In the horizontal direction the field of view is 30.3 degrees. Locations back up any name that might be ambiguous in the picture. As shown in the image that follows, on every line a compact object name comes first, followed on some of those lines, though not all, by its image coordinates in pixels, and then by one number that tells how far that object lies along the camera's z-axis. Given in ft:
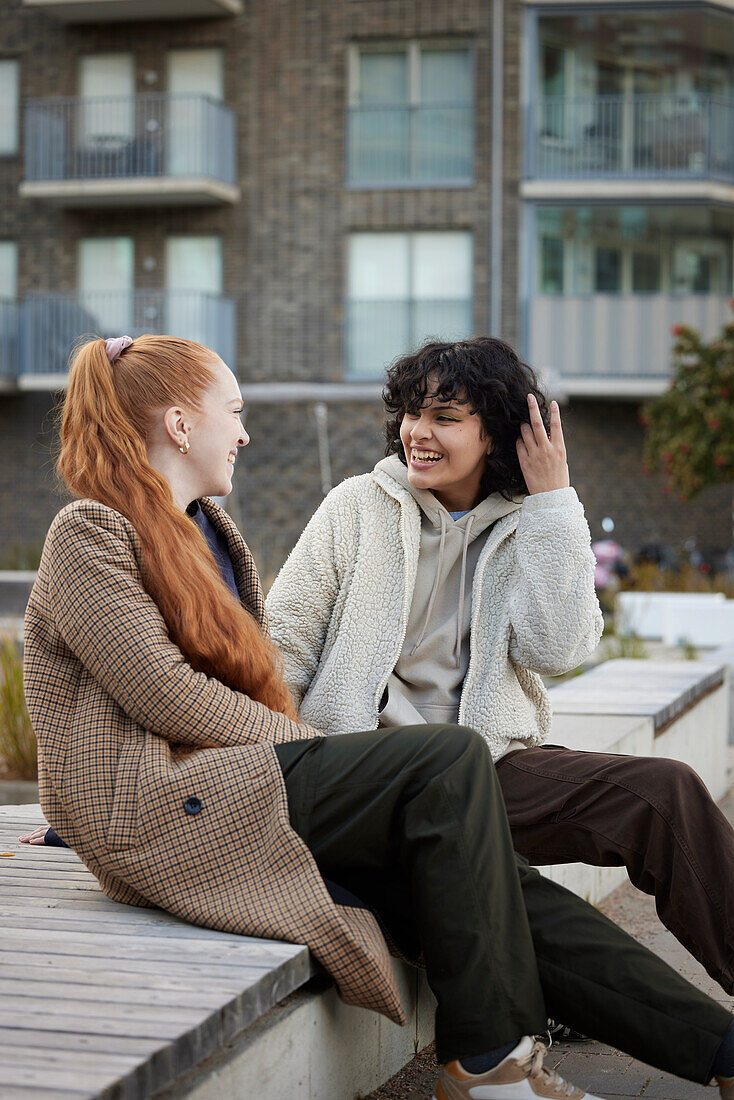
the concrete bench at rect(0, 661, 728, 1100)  6.53
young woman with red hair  8.39
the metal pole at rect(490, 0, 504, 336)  70.18
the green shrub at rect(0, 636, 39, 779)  22.45
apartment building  70.79
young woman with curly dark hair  10.82
